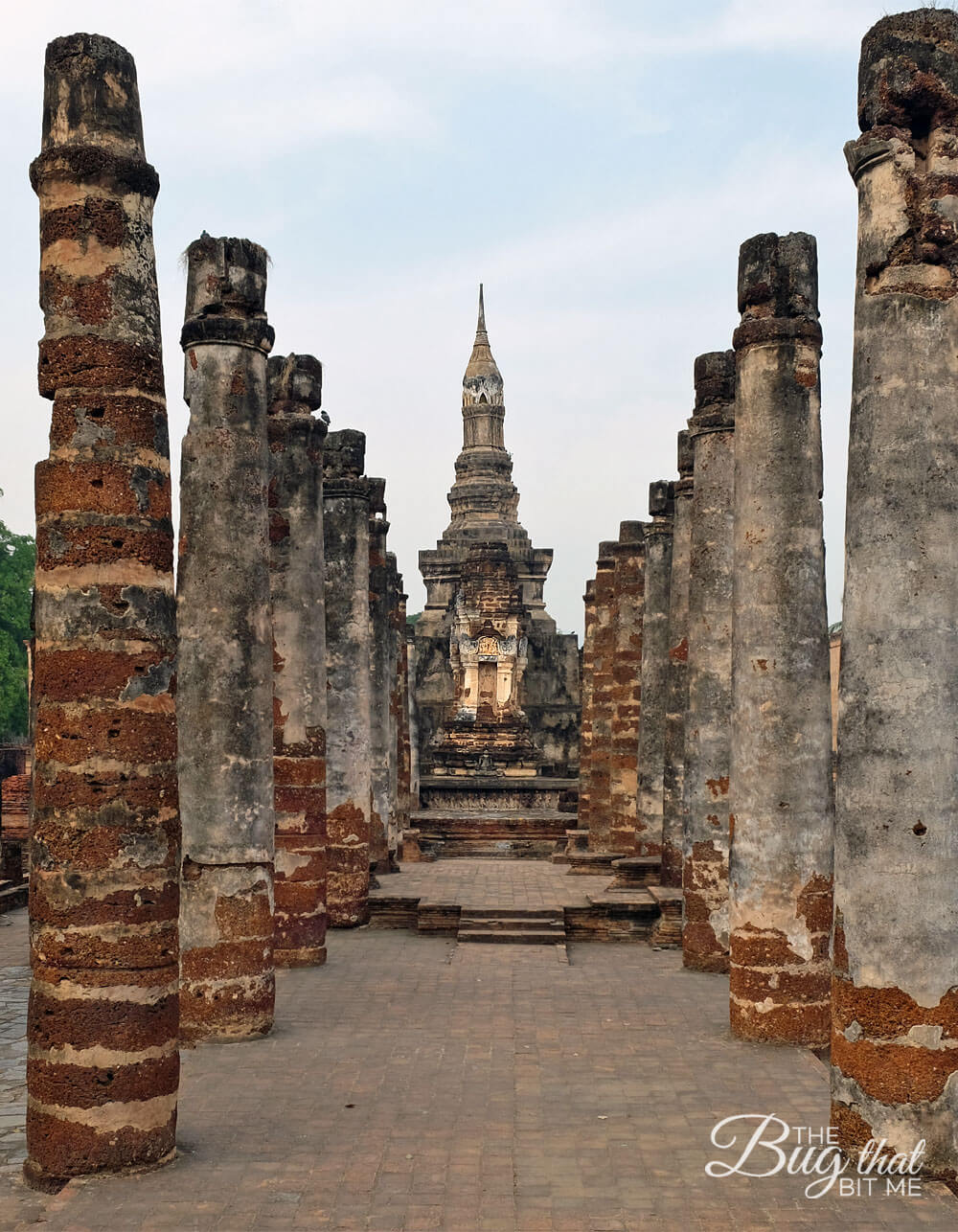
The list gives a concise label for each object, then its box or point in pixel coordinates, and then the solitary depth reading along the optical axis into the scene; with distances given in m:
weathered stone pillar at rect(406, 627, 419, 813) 32.84
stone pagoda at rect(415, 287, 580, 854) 41.41
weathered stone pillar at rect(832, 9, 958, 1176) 7.36
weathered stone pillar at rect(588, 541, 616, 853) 25.28
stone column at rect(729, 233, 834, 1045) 10.55
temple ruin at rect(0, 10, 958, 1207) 7.39
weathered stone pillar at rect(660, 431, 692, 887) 17.52
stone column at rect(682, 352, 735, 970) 13.73
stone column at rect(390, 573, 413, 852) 27.54
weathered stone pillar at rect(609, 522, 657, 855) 23.66
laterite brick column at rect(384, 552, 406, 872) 24.11
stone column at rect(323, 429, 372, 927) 17.17
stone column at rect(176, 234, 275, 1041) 10.84
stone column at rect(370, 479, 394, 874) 21.50
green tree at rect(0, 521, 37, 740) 43.19
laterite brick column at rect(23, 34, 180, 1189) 7.31
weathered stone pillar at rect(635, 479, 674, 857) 20.33
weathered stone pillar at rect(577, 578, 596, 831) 28.84
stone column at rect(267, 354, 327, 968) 14.01
